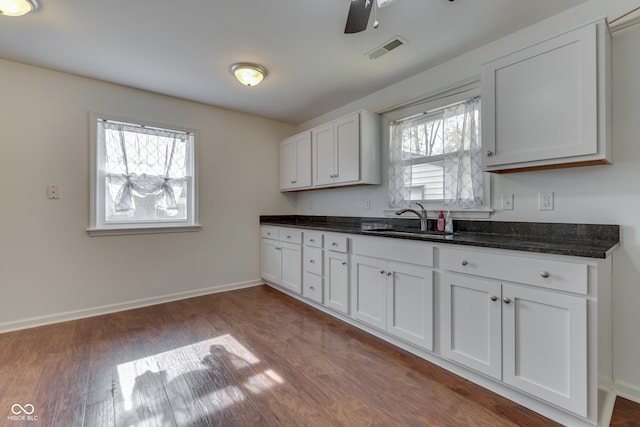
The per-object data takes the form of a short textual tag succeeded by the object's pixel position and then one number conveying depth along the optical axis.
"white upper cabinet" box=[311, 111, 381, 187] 3.01
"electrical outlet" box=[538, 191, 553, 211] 1.95
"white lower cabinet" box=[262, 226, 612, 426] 1.36
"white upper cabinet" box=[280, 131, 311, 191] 3.73
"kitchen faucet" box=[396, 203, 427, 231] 2.60
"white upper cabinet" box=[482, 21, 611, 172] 1.56
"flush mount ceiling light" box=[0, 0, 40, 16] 1.79
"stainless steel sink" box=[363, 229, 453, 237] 2.16
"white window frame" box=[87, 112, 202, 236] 2.90
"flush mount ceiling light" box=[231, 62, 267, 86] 2.59
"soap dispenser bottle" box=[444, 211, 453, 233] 2.44
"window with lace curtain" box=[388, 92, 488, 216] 2.38
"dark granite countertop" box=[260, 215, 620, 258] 1.44
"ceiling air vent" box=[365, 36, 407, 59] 2.23
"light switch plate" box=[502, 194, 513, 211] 2.14
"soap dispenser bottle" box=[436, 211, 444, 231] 2.49
